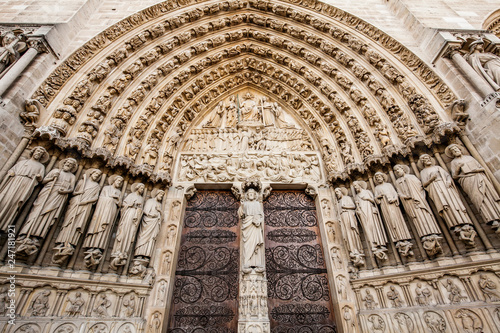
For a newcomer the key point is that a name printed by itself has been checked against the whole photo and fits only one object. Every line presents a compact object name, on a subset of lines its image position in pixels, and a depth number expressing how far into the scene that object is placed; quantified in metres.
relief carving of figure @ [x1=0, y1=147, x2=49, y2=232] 3.30
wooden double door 4.30
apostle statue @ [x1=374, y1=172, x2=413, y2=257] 3.95
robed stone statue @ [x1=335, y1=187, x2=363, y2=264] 4.32
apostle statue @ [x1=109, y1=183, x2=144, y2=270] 3.92
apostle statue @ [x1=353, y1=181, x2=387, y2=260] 4.07
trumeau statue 4.33
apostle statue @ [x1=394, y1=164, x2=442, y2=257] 3.74
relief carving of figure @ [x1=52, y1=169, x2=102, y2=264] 3.58
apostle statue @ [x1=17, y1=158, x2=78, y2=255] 3.35
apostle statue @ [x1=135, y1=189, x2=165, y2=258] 4.13
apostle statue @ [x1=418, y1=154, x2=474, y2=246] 3.63
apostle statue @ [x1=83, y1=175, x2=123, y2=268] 3.73
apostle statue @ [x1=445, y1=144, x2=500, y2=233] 3.53
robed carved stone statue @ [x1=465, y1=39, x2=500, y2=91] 4.42
